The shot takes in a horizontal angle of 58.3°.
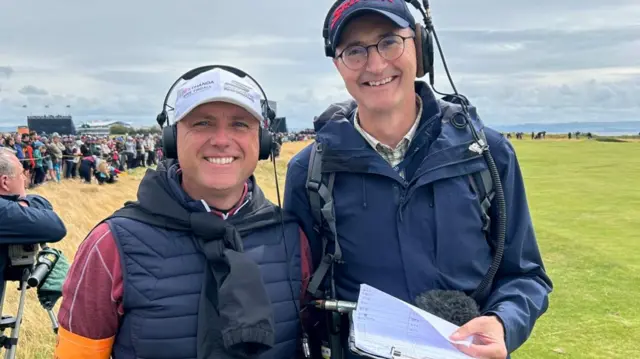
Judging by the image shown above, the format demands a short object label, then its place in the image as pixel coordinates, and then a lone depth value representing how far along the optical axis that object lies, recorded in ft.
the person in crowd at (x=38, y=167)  69.92
